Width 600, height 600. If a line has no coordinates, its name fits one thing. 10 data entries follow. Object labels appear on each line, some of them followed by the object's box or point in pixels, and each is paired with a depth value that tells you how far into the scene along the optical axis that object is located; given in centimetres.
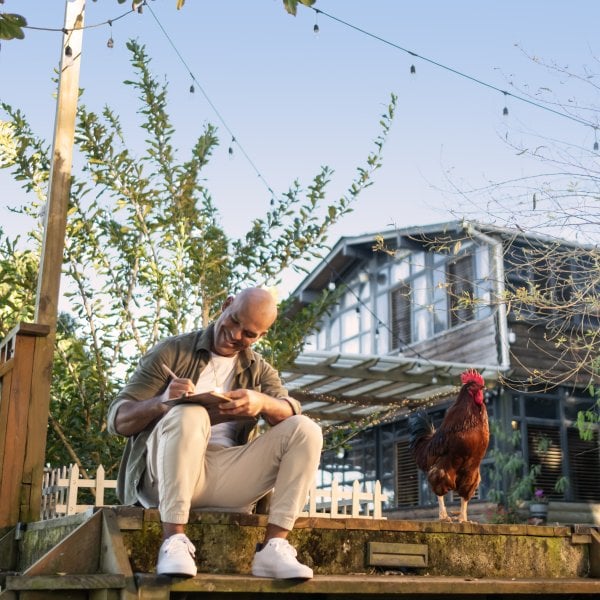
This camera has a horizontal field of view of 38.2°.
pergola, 1415
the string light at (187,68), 788
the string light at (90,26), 381
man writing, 329
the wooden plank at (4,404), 512
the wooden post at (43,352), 513
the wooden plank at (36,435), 515
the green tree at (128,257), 726
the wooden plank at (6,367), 523
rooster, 491
